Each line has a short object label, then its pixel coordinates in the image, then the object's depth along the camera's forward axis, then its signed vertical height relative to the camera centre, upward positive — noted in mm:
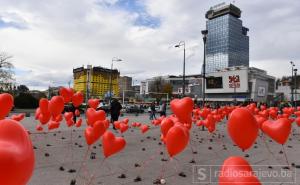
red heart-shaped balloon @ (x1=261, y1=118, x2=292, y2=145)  4572 -760
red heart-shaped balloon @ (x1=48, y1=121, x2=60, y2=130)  7437 -1143
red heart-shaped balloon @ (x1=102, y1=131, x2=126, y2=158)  3937 -961
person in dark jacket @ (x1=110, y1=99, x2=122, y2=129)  11304 -817
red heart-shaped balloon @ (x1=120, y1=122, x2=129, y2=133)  7318 -1173
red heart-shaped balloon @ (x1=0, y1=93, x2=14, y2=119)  4611 -244
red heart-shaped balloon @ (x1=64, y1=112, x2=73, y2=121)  8856 -968
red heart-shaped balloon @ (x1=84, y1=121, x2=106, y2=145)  4330 -814
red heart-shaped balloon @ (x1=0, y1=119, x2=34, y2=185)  1692 -528
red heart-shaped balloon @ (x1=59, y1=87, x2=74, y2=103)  7864 +38
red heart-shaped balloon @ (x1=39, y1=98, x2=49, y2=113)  6542 -364
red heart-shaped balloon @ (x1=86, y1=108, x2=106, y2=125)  5570 -605
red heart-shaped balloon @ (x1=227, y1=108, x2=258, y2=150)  3217 -498
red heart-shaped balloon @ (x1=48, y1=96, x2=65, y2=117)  6274 -332
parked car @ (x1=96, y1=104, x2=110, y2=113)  23143 -1497
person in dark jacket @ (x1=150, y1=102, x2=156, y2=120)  16623 -1333
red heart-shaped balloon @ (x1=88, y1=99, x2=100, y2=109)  8604 -371
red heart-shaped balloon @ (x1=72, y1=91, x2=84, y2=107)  8244 -161
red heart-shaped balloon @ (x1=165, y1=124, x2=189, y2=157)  3788 -840
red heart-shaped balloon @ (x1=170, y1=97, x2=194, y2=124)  5472 -374
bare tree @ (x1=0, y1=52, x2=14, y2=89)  29623 +2677
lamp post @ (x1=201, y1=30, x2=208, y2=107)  13456 +4023
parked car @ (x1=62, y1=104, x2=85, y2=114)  20099 -1384
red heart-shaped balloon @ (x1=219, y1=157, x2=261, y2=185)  1873 -750
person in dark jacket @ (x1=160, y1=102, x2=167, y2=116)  15862 -1179
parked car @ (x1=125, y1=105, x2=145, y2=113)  27607 -2013
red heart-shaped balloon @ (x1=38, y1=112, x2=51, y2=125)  6662 -806
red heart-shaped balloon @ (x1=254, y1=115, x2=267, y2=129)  6124 -747
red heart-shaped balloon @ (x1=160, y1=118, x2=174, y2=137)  4759 -711
